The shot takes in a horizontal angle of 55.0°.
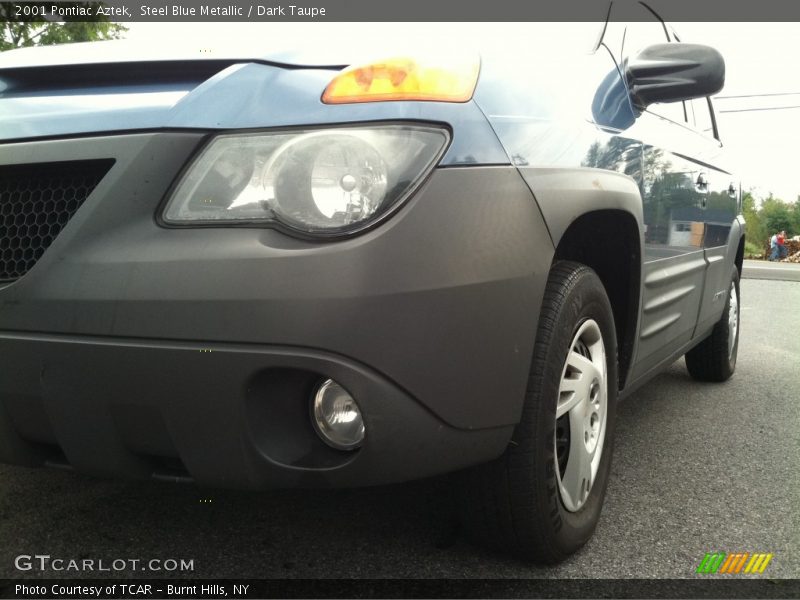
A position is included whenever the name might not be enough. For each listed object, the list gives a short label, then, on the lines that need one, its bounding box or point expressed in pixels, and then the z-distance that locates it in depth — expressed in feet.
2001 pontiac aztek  4.72
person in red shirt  150.24
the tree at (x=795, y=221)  242.93
